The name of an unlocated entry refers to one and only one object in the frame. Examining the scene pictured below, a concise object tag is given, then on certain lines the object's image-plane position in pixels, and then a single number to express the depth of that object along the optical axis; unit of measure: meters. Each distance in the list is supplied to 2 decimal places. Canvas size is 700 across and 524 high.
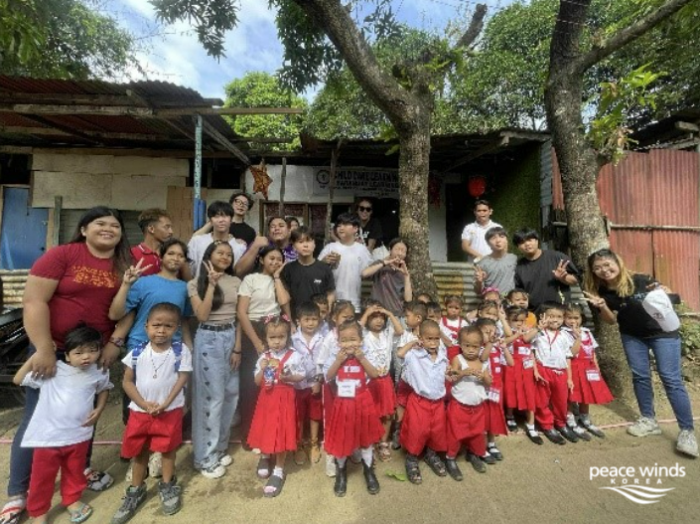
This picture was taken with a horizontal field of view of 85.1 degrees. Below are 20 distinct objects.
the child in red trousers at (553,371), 3.46
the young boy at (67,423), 2.27
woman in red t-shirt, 2.26
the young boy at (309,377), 2.99
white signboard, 8.06
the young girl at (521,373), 3.45
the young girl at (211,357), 2.85
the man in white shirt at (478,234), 4.68
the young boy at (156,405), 2.46
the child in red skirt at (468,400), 2.93
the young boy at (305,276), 3.41
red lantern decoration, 7.76
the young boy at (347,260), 3.75
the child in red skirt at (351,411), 2.70
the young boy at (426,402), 2.90
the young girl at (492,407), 3.08
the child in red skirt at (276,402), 2.76
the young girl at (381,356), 3.02
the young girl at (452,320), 3.42
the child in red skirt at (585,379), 3.54
